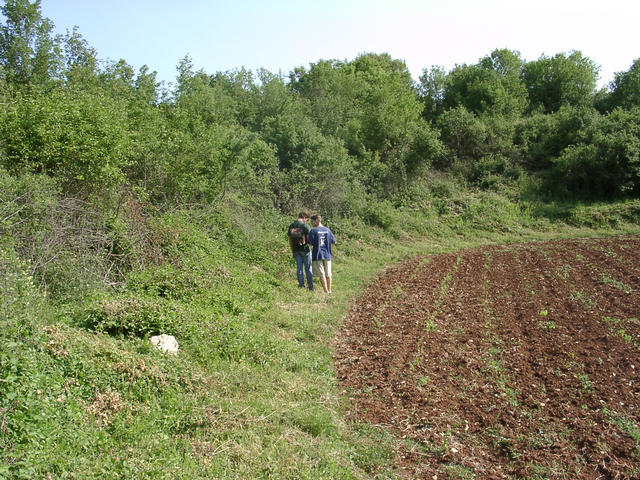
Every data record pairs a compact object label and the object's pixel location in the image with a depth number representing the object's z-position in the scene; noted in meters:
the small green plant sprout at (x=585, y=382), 6.16
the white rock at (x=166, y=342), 6.21
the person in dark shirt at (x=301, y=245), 11.77
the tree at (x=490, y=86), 35.19
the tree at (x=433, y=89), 41.62
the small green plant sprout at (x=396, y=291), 11.69
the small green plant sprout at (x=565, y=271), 13.01
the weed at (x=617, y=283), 11.27
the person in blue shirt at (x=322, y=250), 11.45
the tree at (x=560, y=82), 36.66
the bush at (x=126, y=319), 6.44
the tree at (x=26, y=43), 16.38
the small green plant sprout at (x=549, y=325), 8.64
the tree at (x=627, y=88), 31.80
